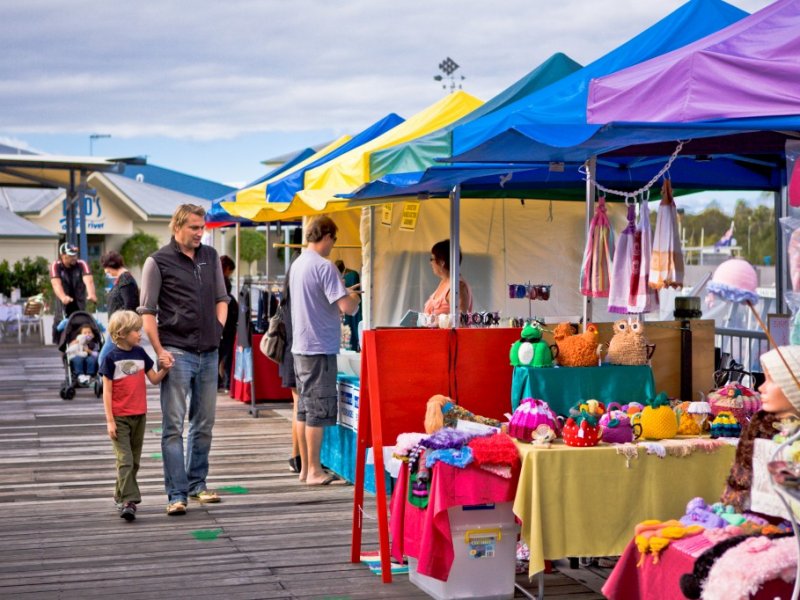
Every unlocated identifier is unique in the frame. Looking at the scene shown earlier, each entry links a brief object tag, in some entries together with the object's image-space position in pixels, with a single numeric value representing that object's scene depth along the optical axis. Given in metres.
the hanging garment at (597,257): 6.34
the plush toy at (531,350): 5.81
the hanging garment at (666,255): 6.07
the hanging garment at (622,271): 6.27
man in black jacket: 7.01
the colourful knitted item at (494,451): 5.07
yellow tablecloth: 5.03
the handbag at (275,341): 9.16
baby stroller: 13.54
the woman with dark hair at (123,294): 10.17
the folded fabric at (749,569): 3.78
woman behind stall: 7.97
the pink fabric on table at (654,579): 3.82
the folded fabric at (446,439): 5.19
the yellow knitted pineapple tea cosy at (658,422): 5.36
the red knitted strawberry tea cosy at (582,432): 5.14
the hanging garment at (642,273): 6.17
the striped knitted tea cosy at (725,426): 5.43
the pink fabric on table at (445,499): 5.09
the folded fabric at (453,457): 5.07
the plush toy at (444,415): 5.69
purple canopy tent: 4.79
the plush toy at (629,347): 5.98
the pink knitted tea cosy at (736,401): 5.57
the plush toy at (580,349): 5.87
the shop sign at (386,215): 9.96
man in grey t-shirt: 7.77
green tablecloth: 5.77
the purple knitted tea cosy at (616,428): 5.26
